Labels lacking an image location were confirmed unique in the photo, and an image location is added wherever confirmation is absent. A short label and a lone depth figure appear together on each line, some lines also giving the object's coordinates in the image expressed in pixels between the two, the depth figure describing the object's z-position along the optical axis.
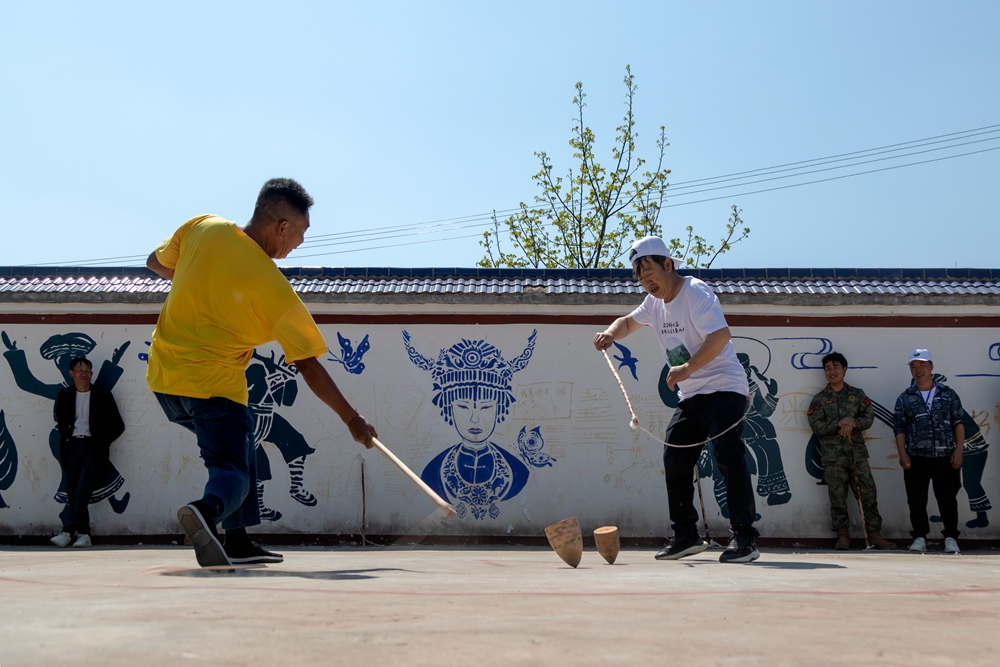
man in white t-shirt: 4.50
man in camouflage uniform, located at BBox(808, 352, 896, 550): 7.78
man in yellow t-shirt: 3.63
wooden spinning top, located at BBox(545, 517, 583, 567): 4.22
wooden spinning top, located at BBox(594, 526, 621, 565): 4.50
